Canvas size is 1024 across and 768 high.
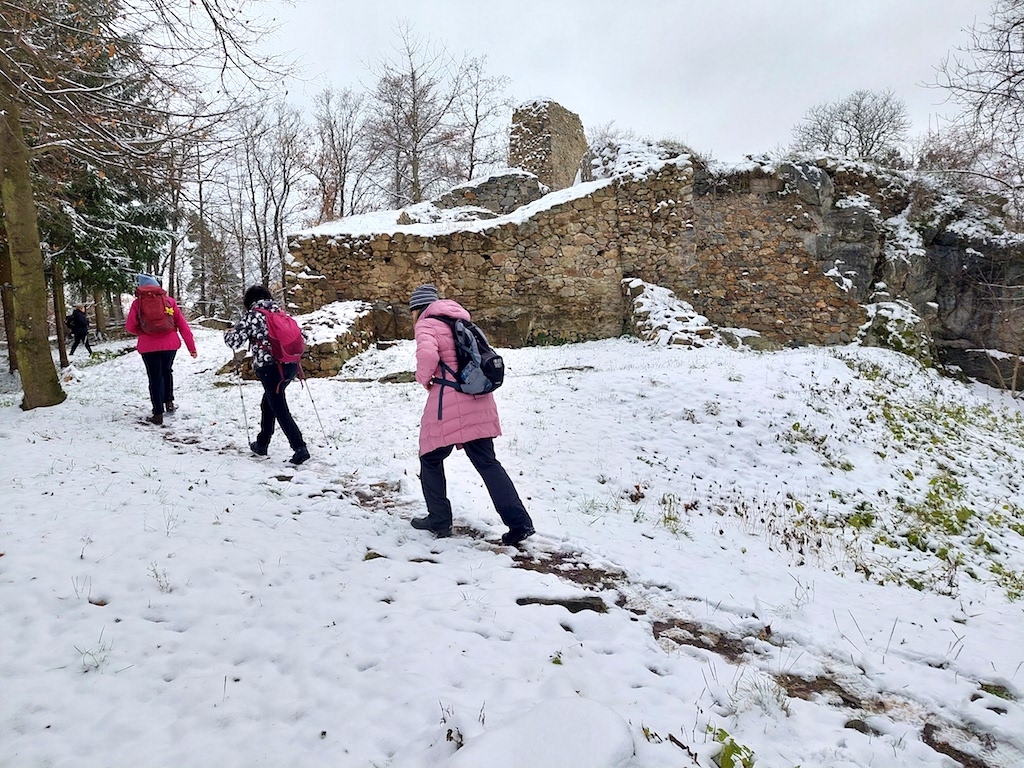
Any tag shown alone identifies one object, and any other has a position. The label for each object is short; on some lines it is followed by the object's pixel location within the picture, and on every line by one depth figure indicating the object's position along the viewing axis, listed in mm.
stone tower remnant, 19891
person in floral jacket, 5156
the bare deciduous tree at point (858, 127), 24141
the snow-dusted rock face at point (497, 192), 17344
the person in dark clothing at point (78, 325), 15242
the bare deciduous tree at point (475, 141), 23453
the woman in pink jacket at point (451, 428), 3533
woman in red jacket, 6305
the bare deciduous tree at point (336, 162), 25594
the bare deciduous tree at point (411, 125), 21844
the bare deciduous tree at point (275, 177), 24750
